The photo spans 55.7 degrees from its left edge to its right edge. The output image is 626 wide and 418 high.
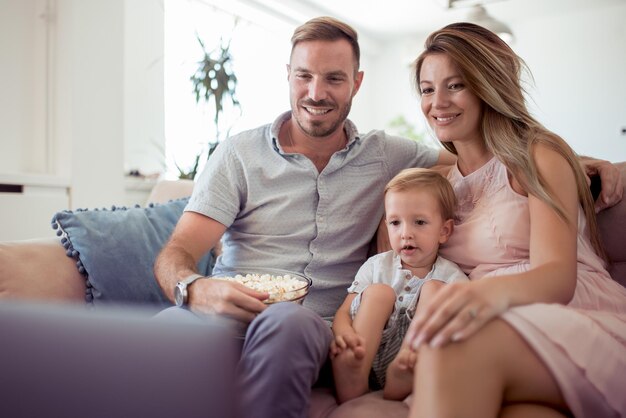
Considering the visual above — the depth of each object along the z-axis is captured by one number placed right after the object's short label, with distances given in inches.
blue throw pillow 70.1
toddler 51.3
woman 33.5
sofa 61.7
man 68.9
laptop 21.9
